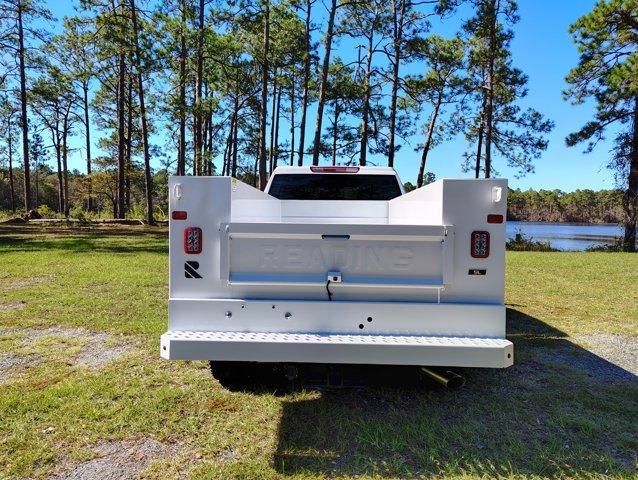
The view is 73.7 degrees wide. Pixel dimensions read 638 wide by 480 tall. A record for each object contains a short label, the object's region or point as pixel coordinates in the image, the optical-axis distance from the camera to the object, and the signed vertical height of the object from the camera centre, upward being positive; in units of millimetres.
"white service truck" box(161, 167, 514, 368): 2758 -376
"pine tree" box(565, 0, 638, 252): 16281 +5669
